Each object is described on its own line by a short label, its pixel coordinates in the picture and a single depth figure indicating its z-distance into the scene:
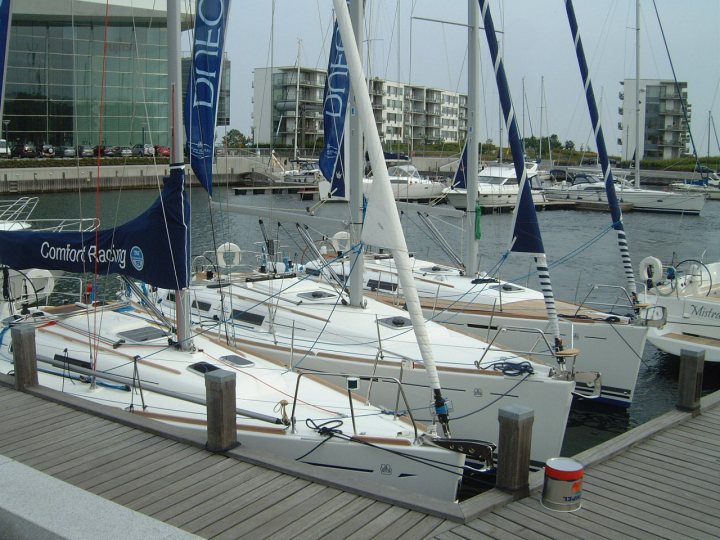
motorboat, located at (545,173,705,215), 57.80
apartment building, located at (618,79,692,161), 101.75
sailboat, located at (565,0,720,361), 15.60
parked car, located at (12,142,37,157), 66.12
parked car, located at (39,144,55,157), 67.25
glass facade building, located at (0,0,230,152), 55.97
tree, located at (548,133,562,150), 134.05
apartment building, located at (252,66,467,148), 86.62
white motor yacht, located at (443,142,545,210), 57.03
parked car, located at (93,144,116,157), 66.25
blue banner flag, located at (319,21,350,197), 17.39
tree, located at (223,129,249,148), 101.94
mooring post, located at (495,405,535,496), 6.98
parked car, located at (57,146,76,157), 67.44
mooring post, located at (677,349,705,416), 9.70
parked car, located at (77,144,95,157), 67.00
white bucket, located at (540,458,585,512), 6.89
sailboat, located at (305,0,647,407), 15.41
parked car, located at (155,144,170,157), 66.25
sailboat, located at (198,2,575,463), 12.06
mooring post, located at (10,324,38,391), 9.97
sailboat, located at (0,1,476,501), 9.29
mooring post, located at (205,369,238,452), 7.89
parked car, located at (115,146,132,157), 67.69
